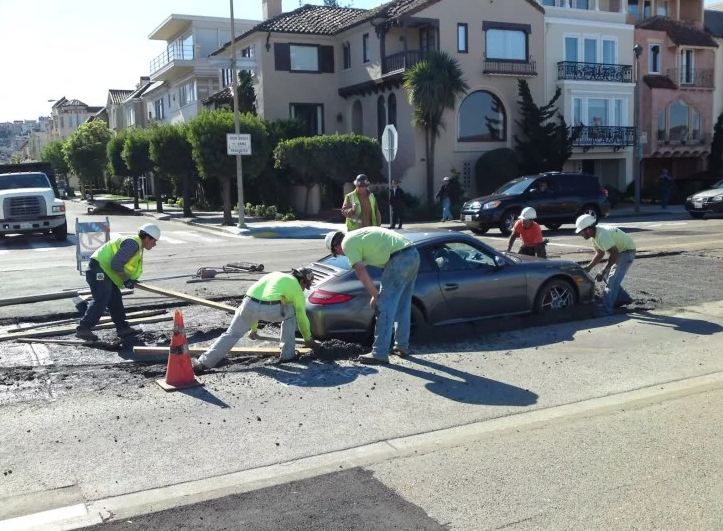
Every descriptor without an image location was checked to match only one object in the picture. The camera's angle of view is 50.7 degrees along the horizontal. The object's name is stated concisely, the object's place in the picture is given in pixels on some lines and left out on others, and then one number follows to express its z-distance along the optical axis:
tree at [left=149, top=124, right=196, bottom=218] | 32.66
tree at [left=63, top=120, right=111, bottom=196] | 58.12
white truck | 22.86
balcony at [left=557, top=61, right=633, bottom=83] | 35.44
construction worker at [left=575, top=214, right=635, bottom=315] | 9.84
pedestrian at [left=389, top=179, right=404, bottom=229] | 23.50
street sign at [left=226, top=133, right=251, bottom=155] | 26.19
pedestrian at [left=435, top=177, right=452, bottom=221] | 26.77
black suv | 21.64
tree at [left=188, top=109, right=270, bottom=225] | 28.20
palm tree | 30.48
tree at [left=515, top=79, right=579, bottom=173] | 33.22
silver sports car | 8.36
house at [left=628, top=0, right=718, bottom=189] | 39.84
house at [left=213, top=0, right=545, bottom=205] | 32.34
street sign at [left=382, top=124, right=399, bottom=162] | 22.39
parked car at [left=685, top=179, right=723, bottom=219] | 25.33
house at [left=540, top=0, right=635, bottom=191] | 35.50
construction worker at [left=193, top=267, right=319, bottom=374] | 7.50
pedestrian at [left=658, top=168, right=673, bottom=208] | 32.03
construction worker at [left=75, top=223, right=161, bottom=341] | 8.95
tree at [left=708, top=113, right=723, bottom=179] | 40.09
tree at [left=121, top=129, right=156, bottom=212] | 38.78
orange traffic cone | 7.05
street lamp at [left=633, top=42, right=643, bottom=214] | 29.62
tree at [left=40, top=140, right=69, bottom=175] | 73.88
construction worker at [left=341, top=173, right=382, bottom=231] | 12.23
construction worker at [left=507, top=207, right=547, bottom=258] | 11.80
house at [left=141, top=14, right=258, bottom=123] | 46.19
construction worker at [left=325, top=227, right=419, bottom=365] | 7.55
